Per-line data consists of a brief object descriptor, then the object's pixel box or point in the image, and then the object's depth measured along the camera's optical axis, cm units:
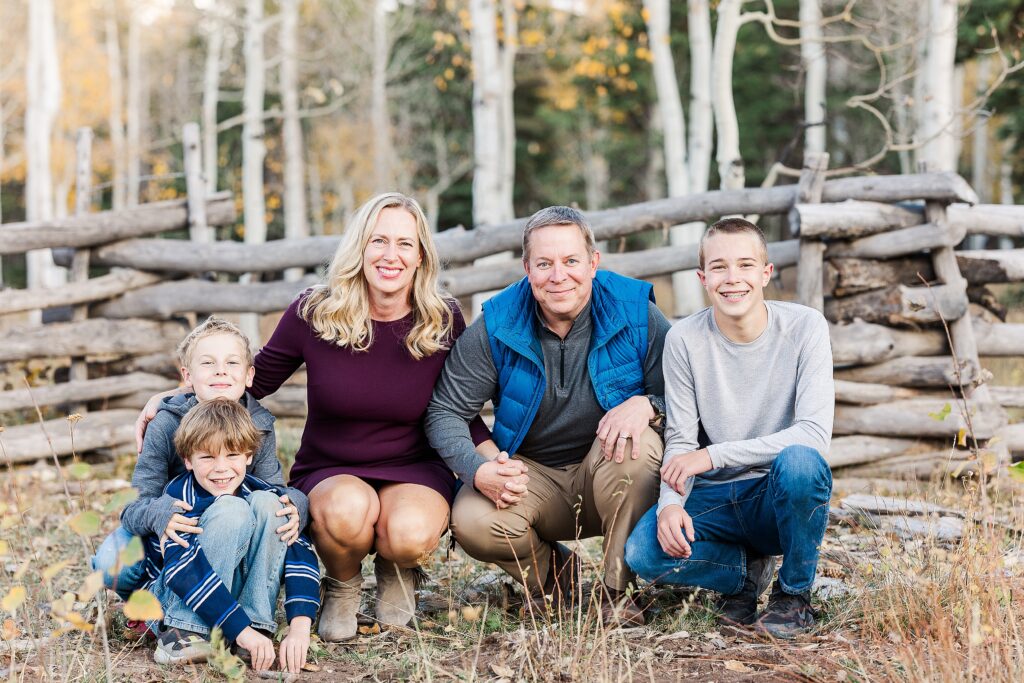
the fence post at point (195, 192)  702
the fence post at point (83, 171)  861
